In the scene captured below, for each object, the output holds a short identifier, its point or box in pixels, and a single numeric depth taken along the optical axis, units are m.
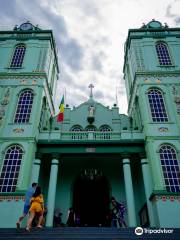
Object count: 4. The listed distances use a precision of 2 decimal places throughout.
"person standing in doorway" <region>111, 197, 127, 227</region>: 11.09
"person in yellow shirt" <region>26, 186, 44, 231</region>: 7.95
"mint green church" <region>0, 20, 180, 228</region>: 12.68
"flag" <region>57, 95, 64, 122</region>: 15.98
